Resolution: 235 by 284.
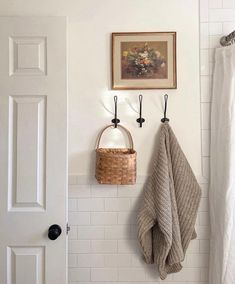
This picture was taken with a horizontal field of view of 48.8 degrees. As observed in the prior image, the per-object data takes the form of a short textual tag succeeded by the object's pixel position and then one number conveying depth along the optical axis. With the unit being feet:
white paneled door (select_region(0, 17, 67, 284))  4.46
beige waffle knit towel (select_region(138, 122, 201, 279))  4.33
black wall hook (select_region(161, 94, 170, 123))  4.86
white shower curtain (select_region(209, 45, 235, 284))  4.25
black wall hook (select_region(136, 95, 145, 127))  4.87
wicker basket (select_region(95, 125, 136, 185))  4.41
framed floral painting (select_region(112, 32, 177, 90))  4.87
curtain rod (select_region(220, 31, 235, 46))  4.41
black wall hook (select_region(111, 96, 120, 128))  4.86
